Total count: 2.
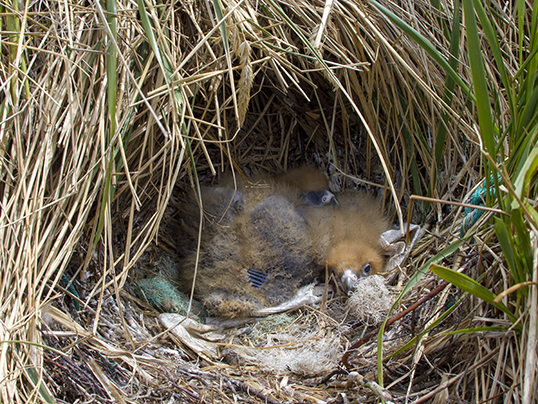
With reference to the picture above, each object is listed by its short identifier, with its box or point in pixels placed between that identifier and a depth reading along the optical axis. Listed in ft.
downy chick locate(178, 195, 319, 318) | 2.76
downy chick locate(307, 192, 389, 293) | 2.80
